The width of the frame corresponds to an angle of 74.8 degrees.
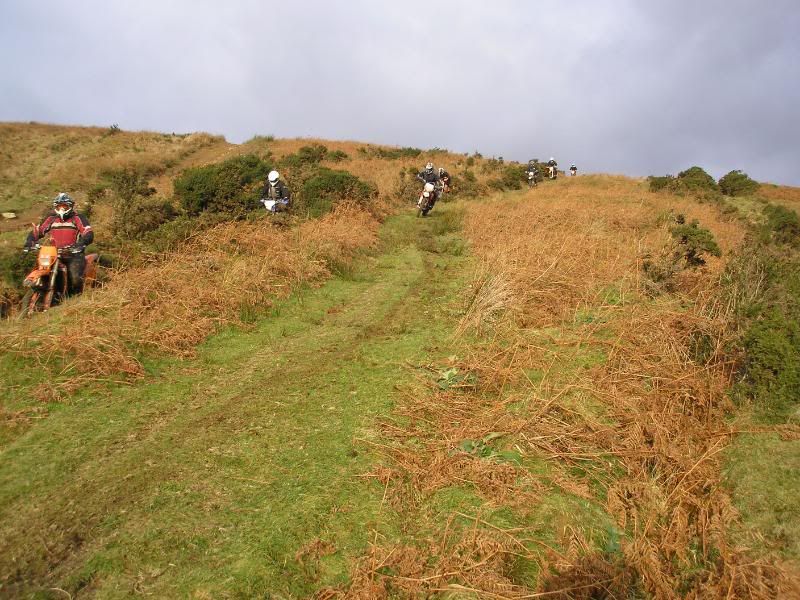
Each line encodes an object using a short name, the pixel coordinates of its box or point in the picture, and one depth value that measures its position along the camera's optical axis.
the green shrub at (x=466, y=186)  22.76
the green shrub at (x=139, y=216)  10.67
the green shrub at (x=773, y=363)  4.93
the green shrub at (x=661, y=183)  22.97
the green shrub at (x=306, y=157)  21.94
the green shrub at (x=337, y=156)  24.95
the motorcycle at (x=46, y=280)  7.27
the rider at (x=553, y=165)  32.93
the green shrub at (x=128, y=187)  12.08
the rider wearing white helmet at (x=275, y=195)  11.99
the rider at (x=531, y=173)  28.27
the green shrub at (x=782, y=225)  15.51
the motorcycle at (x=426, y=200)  15.95
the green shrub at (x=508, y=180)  26.43
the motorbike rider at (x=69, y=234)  7.75
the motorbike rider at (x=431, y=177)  16.19
